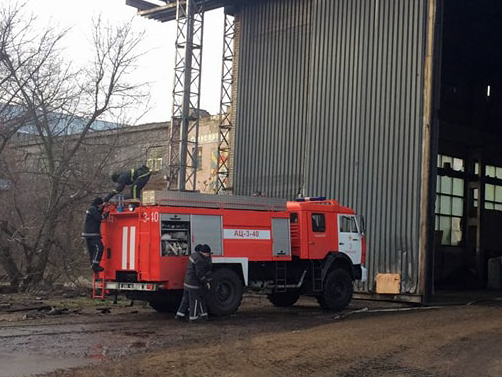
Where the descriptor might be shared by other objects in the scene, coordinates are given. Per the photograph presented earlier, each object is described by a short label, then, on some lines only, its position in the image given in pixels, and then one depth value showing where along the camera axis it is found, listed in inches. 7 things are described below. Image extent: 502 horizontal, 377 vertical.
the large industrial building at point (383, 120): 799.7
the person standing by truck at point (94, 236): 593.6
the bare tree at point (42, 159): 784.3
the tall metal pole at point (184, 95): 1023.0
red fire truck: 577.9
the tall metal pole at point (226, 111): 1061.1
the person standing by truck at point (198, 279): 558.6
